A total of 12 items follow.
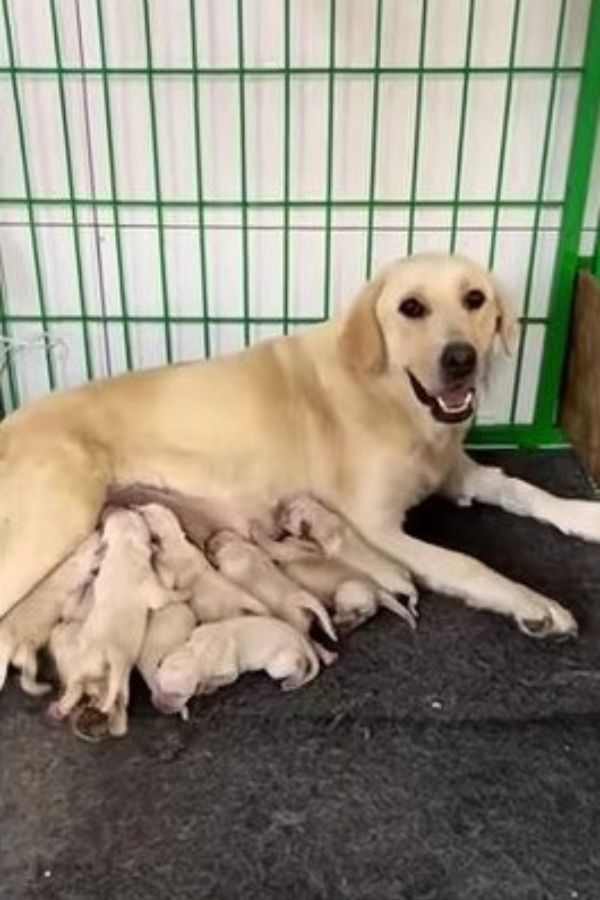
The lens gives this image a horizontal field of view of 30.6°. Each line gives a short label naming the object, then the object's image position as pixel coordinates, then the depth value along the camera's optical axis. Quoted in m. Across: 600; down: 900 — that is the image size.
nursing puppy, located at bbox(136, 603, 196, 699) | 1.51
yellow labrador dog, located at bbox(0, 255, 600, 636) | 1.66
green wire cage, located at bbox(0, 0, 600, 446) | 1.90
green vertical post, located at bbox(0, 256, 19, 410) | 2.12
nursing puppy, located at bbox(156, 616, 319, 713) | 1.47
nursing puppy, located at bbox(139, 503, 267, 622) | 1.57
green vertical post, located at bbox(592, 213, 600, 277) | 2.06
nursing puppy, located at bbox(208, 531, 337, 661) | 1.60
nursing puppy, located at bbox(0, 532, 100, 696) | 1.54
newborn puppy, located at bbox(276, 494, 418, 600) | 1.70
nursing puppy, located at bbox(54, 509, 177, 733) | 1.45
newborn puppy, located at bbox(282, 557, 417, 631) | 1.65
